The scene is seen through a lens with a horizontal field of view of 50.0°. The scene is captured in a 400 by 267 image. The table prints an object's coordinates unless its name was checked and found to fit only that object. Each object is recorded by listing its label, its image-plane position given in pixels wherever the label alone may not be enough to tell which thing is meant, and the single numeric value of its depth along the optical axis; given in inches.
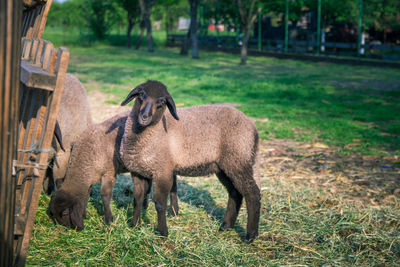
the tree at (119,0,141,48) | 1391.1
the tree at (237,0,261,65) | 809.5
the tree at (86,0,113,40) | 1448.1
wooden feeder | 94.0
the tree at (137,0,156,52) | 1207.0
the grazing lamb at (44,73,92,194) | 217.7
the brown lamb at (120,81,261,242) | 175.5
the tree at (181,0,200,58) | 977.5
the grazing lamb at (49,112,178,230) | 184.5
